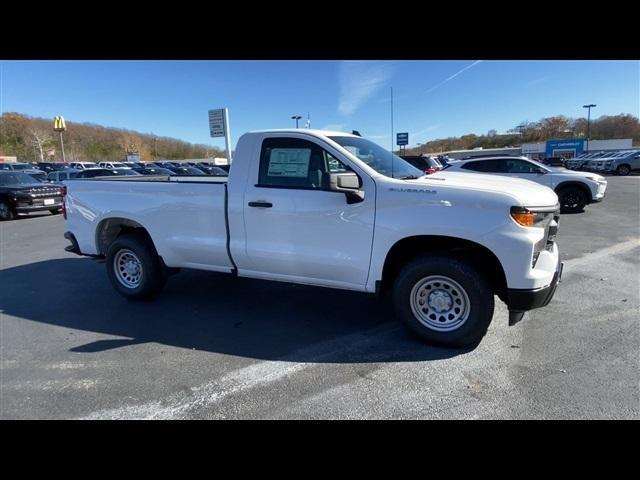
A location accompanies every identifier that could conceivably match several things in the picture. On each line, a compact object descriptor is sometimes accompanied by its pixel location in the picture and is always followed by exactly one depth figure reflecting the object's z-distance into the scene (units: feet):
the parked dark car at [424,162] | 55.62
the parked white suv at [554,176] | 37.24
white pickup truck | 10.51
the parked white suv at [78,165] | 124.90
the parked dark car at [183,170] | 99.93
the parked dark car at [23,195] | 44.19
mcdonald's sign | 187.49
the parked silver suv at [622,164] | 101.65
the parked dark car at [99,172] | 54.37
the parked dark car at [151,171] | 87.70
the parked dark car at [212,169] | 100.65
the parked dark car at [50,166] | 141.76
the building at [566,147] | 172.55
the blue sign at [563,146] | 172.45
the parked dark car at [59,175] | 63.98
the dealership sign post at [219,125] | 60.39
